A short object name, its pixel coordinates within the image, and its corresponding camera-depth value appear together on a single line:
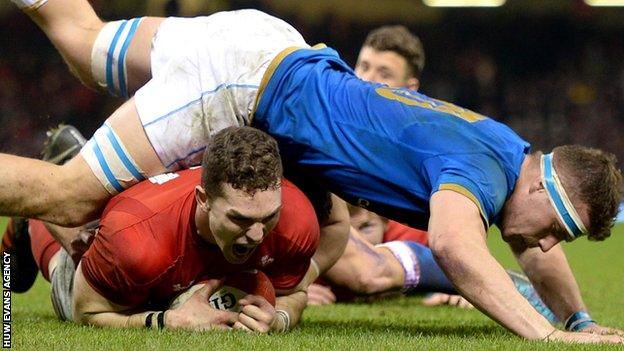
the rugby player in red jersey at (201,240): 8.91
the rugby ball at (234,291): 9.55
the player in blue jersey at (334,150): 9.07
